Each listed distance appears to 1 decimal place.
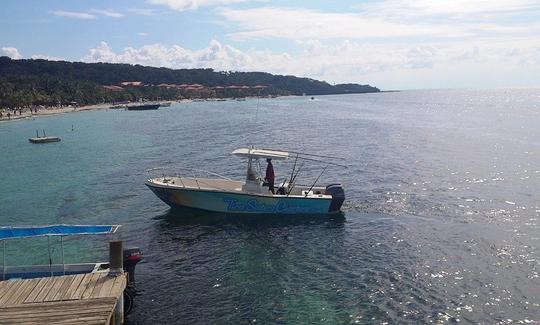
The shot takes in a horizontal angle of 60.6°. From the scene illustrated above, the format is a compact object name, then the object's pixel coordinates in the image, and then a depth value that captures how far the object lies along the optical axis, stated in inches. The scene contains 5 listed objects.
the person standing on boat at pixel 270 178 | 1160.2
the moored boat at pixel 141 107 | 6066.9
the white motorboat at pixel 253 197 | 1130.7
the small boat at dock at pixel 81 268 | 630.5
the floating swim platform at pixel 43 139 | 2790.4
